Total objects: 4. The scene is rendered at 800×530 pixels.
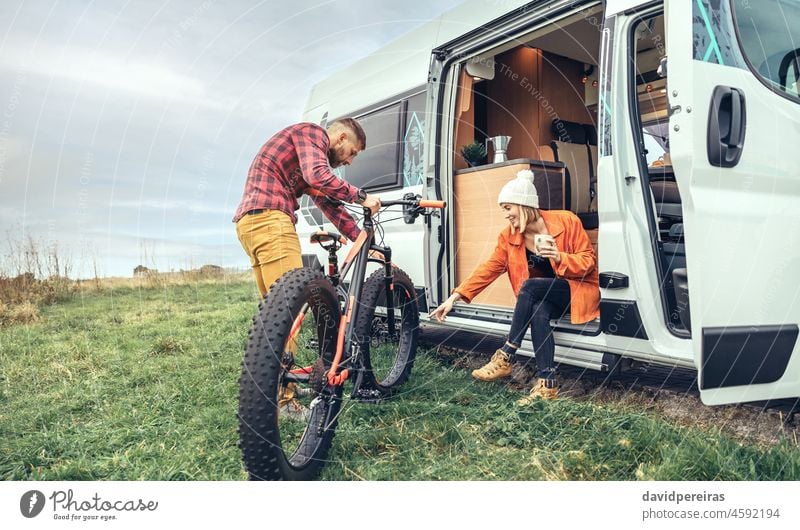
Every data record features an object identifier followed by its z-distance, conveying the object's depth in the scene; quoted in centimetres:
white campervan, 198
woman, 286
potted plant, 398
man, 242
